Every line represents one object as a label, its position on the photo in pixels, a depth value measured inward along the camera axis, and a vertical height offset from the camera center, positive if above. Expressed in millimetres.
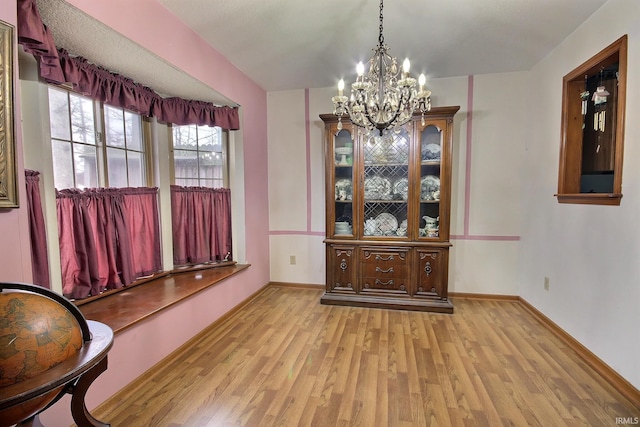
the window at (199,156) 3021 +438
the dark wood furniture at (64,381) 803 -528
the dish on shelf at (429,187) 3201 +95
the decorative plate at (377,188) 3344 +91
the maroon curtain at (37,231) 1739 -203
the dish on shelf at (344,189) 3428 +84
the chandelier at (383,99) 1808 +609
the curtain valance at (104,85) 1440 +827
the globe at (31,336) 824 -415
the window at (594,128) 1979 +532
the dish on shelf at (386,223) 3350 -309
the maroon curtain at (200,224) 3008 -289
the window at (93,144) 2062 +422
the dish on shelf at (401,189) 3258 +78
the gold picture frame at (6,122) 1230 +321
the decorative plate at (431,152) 3172 +477
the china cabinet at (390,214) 3141 -206
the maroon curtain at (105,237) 2061 -316
